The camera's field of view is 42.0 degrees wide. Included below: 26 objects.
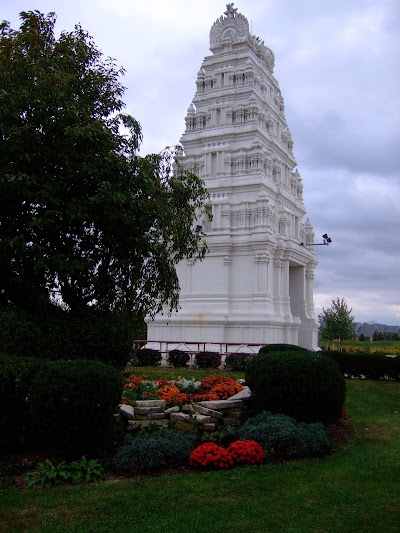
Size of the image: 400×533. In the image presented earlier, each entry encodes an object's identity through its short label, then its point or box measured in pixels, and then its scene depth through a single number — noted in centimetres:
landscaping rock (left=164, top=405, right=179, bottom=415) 990
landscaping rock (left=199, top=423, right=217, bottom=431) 941
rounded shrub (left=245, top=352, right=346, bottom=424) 952
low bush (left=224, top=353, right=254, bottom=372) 2258
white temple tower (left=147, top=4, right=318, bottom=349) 2841
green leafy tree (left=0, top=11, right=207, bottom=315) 1001
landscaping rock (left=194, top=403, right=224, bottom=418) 971
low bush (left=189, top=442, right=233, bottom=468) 779
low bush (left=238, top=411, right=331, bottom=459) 841
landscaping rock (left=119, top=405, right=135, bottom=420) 931
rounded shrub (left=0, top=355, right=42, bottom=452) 791
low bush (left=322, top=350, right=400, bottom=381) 2019
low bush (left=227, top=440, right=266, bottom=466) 798
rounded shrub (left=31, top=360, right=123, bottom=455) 755
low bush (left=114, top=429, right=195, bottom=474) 762
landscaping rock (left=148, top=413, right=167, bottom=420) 948
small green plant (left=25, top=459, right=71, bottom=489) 710
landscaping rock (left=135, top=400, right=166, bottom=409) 954
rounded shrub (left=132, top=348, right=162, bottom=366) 2539
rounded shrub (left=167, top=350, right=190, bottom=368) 2478
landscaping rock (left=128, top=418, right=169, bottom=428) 927
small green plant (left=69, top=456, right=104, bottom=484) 726
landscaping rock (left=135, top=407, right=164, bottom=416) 941
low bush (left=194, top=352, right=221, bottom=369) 2391
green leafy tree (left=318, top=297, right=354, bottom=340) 4447
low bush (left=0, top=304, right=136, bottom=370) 962
